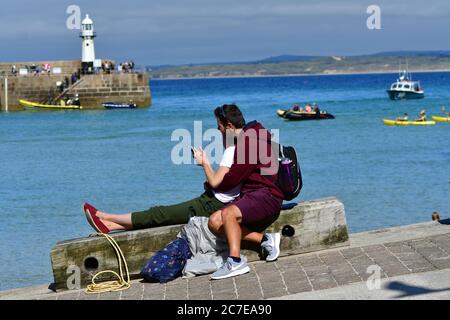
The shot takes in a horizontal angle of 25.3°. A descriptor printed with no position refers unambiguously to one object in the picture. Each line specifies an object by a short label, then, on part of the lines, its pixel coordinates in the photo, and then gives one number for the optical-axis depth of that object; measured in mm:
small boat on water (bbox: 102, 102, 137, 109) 72438
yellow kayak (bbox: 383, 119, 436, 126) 52031
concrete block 9195
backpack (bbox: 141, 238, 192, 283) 8906
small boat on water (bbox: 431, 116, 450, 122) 55938
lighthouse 73688
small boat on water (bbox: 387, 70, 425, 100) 85000
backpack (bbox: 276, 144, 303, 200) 9195
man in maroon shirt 8875
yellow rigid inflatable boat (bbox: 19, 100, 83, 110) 73000
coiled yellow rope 8891
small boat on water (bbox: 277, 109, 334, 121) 59941
